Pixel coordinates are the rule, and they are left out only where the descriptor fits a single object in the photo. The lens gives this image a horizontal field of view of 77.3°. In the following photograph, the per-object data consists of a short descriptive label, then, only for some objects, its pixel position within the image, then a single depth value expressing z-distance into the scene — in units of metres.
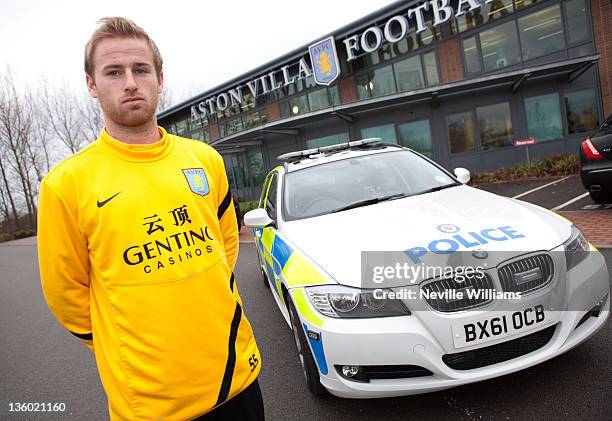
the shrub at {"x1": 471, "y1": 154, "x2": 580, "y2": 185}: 11.48
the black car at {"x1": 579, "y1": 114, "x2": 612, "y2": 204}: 5.21
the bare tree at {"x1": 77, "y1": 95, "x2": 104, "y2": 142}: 31.45
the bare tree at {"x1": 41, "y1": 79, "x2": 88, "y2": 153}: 31.44
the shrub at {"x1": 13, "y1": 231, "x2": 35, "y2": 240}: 29.89
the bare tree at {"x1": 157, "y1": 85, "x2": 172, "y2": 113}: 35.88
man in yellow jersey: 1.25
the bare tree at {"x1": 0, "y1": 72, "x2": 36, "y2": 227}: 30.20
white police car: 2.01
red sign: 11.50
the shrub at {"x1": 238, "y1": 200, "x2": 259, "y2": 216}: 16.06
